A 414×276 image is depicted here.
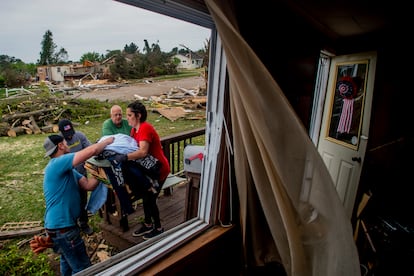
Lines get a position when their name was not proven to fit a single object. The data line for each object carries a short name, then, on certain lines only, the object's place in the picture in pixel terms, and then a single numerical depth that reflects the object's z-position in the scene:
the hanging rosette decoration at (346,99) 2.64
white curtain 1.10
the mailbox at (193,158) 2.29
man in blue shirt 1.82
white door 2.43
